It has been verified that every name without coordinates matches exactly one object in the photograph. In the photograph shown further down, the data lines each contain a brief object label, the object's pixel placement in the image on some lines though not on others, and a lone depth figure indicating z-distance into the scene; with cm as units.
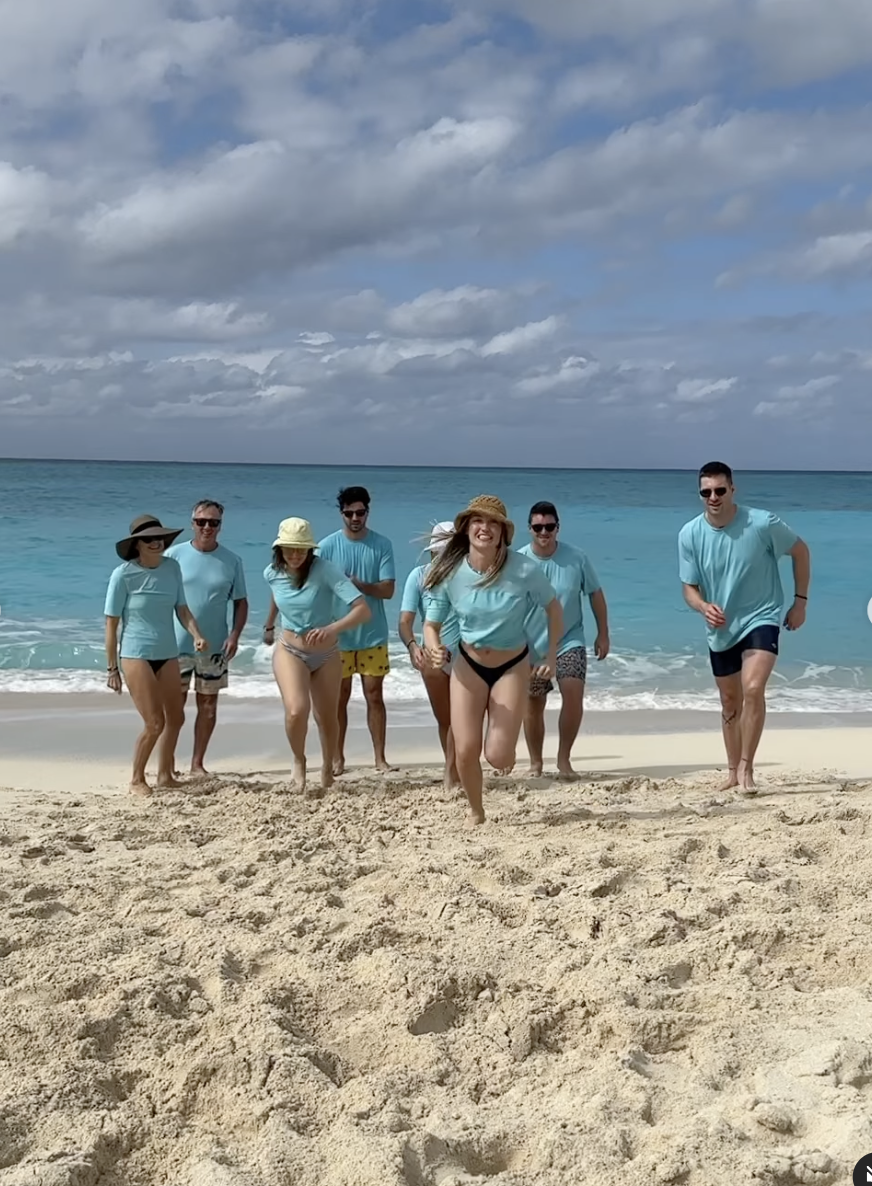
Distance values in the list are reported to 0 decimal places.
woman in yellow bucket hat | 652
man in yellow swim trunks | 745
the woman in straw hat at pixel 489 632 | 559
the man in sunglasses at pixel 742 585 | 648
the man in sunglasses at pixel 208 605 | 726
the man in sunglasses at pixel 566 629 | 716
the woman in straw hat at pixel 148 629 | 667
